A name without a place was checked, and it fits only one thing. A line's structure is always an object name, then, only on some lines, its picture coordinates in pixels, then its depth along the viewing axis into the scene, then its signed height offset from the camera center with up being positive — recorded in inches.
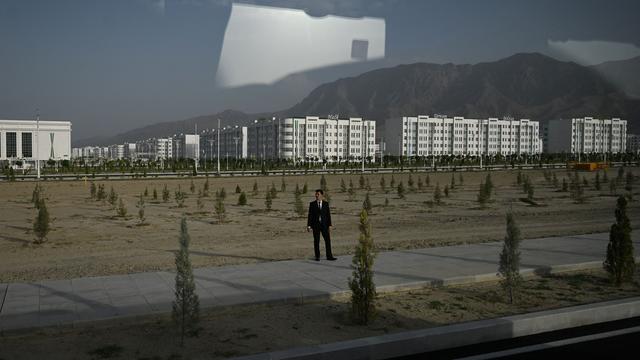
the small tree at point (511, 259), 251.4 -43.0
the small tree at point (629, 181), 1029.4 -25.6
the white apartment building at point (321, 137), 3782.0 +207.7
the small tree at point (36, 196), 829.3 -52.2
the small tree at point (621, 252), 283.7 -44.4
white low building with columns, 2987.2 +136.7
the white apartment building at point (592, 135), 4345.5 +281.0
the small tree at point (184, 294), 197.3 -48.7
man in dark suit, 350.3 -35.4
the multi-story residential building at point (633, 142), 5349.9 +268.9
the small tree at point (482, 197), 803.4 -44.5
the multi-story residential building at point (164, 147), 6259.8 +206.8
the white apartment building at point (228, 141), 4549.7 +222.5
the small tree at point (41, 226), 466.3 -54.7
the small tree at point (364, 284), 222.5 -49.0
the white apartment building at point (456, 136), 4276.6 +258.3
